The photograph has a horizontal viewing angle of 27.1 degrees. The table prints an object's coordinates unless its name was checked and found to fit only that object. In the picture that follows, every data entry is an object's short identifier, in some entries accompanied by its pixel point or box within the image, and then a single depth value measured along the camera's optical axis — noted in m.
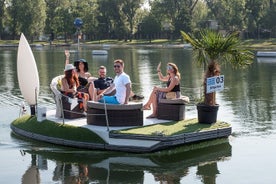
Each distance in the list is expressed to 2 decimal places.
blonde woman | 15.98
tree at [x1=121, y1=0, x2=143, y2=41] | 125.50
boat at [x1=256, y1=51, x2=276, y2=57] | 63.34
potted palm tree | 15.70
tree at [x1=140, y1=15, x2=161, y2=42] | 126.00
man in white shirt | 14.98
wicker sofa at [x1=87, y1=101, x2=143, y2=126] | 14.85
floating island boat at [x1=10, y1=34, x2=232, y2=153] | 14.27
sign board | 15.49
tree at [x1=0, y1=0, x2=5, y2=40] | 126.00
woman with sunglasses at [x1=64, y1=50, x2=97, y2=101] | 17.23
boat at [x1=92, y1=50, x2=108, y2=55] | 71.77
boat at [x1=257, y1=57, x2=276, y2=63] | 56.31
